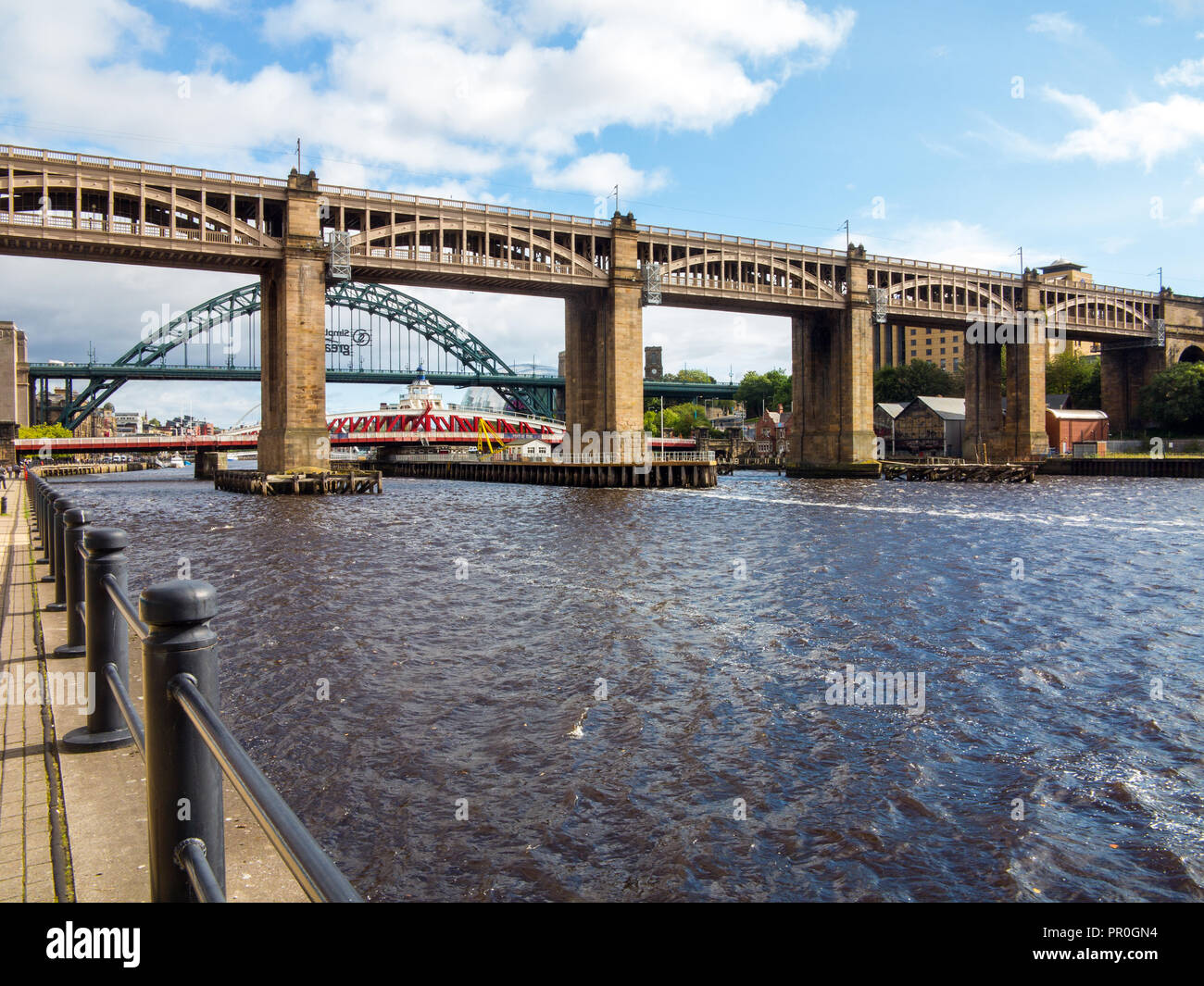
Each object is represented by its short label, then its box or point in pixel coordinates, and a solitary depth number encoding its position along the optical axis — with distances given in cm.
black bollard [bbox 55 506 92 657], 807
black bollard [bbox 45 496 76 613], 1101
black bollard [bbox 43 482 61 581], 1309
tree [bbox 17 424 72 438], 12682
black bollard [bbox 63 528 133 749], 581
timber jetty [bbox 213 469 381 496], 5934
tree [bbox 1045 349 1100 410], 12712
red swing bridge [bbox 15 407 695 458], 12406
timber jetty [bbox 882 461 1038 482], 7700
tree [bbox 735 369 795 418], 16925
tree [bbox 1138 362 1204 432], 9938
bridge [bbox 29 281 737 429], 15350
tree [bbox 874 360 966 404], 13100
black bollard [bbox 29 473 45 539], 1593
